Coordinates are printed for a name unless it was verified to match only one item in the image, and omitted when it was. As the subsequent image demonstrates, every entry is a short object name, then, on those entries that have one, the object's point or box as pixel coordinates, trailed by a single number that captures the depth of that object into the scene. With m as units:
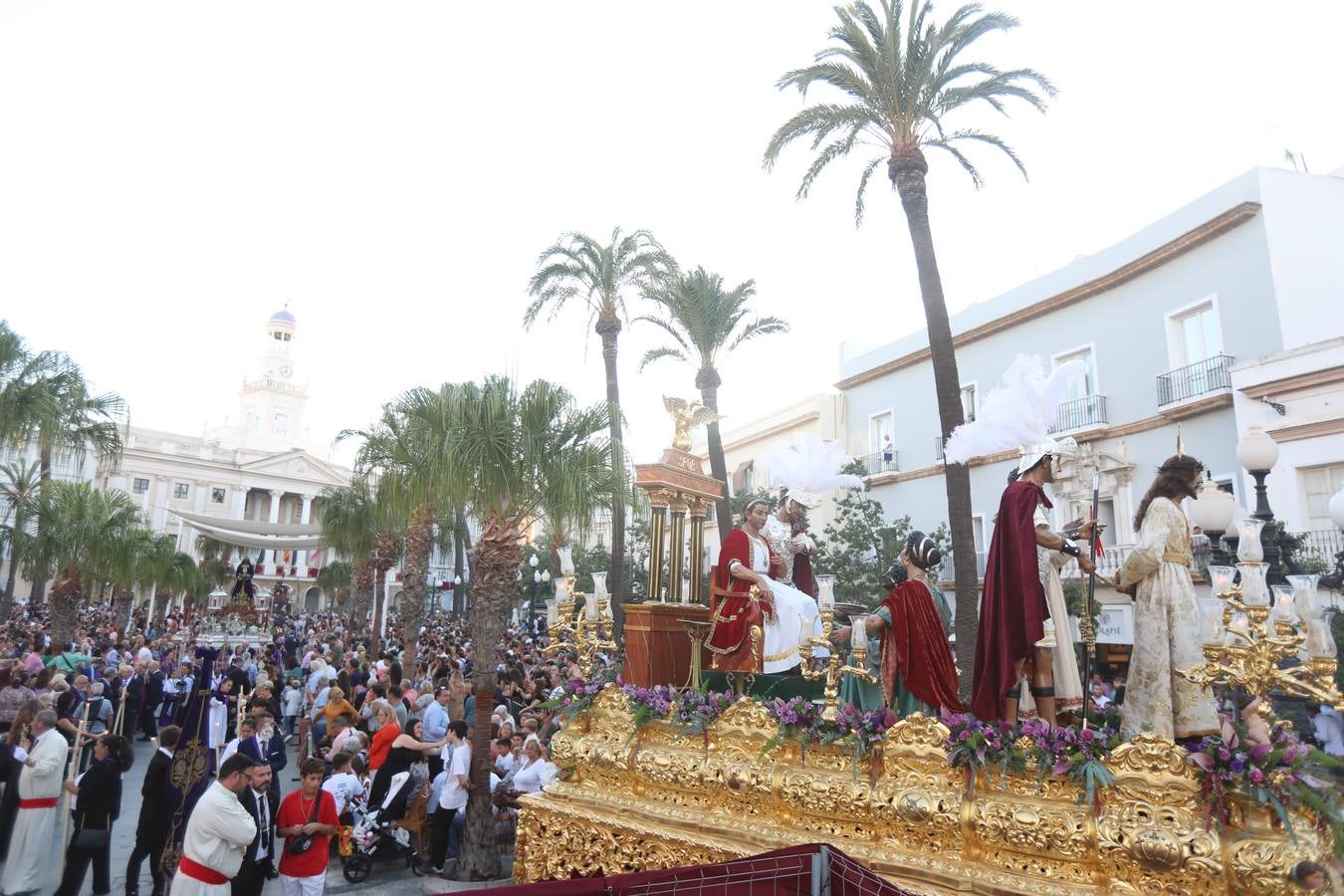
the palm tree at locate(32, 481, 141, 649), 21.41
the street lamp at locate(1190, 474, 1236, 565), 7.60
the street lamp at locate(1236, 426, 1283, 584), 8.56
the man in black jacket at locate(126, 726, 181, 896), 7.77
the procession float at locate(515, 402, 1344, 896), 3.70
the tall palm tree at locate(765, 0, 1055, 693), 13.77
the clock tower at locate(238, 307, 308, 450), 100.31
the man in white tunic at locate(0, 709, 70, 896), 7.93
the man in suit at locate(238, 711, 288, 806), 8.37
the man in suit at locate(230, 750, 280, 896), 6.77
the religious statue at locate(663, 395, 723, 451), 8.49
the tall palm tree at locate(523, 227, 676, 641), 21.81
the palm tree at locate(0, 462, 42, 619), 21.76
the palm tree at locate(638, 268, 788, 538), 22.44
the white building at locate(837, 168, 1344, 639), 18.05
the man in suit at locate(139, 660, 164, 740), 15.74
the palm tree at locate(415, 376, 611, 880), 10.87
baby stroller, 9.09
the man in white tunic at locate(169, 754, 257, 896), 5.92
